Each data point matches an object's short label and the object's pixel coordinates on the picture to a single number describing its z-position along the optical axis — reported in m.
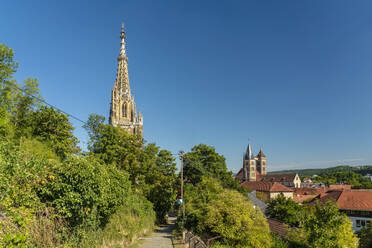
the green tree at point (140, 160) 24.25
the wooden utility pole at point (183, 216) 18.49
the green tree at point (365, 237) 20.08
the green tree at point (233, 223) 13.16
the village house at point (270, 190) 61.06
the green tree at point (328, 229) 13.20
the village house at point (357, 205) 29.62
